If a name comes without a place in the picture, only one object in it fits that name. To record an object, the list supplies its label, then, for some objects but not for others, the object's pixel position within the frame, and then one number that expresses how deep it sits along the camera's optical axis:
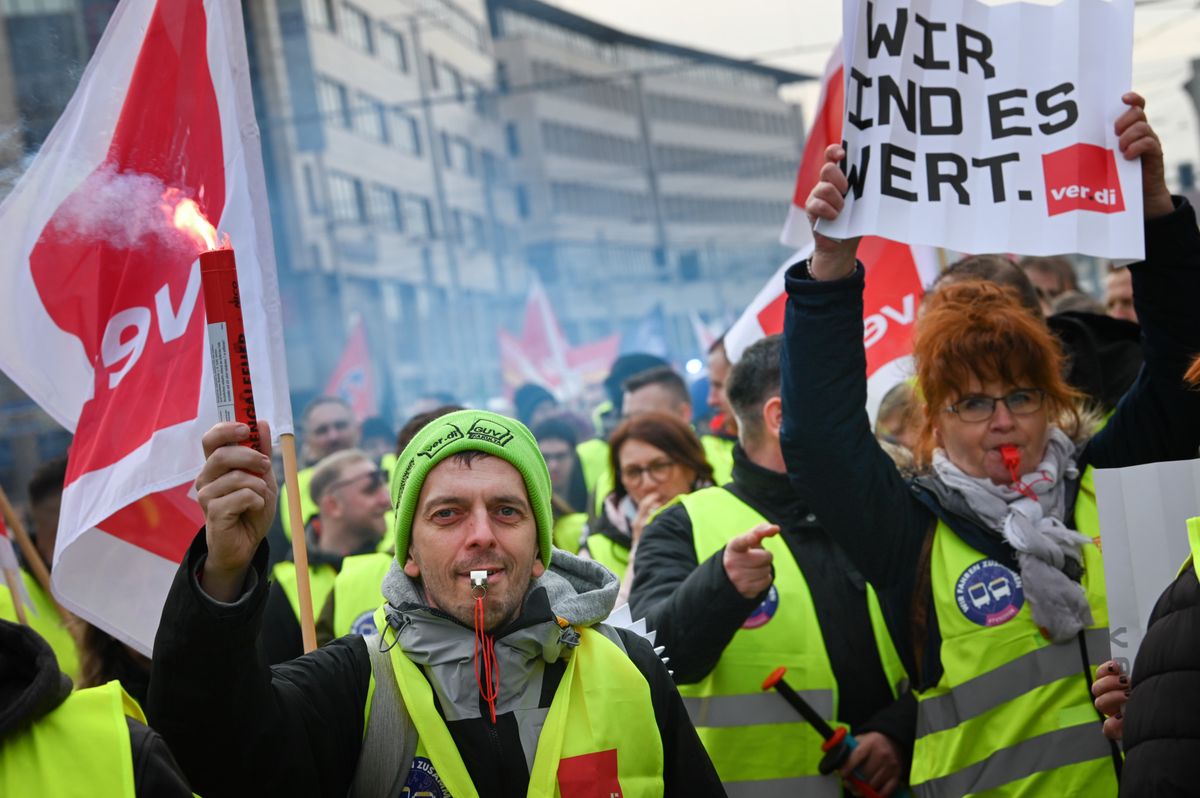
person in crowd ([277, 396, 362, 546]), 9.65
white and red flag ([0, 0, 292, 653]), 3.76
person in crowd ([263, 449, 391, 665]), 5.74
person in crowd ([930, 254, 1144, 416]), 5.02
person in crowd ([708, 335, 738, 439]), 7.47
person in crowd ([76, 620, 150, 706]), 4.28
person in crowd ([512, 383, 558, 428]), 11.39
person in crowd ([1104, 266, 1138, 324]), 6.27
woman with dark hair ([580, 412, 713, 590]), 5.46
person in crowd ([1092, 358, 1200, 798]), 2.40
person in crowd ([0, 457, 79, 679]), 4.92
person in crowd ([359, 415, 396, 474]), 12.55
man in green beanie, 2.55
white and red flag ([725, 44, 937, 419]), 5.95
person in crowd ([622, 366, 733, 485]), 8.35
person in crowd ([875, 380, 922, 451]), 5.50
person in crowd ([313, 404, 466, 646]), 5.21
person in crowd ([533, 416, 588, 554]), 8.86
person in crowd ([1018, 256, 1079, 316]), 7.41
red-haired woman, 3.67
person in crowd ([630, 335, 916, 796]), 4.06
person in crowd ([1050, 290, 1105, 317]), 6.16
